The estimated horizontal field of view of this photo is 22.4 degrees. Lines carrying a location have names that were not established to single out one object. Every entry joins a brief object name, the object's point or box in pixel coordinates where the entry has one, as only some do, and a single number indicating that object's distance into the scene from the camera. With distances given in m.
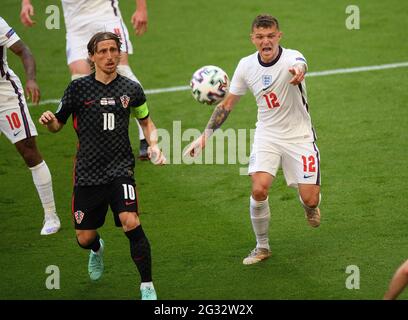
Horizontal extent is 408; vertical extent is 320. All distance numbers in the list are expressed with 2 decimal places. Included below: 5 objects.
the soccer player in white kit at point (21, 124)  10.68
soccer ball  10.20
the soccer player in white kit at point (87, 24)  12.53
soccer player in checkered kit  8.96
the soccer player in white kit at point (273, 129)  9.78
